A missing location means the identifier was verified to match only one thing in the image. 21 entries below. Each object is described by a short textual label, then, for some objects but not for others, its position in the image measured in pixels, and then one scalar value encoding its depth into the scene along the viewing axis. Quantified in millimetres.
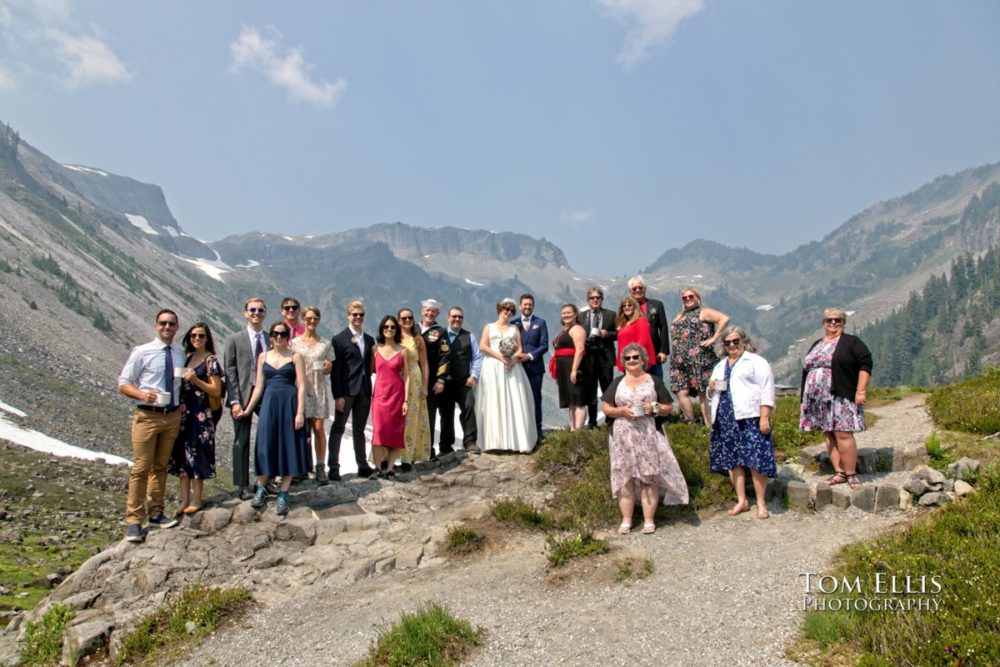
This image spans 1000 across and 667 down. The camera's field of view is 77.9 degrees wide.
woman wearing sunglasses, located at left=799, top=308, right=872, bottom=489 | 8133
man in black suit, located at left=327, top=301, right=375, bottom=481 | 9664
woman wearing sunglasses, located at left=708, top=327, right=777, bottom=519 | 7852
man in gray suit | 8656
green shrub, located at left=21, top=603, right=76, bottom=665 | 6660
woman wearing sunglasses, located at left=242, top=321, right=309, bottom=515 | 8492
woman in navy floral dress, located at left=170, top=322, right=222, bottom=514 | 8398
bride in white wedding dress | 10742
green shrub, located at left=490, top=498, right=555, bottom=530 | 8633
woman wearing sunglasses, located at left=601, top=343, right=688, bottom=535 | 7664
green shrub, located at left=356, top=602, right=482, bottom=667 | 5535
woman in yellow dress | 10172
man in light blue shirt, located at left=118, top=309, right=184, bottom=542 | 7789
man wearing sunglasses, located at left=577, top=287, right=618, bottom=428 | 10727
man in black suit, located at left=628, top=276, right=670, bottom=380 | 10298
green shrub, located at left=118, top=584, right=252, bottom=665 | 6398
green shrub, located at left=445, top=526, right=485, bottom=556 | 8148
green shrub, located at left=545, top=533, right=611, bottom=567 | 7281
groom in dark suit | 11180
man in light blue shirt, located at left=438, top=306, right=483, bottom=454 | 10938
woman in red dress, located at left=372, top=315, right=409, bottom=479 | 9812
